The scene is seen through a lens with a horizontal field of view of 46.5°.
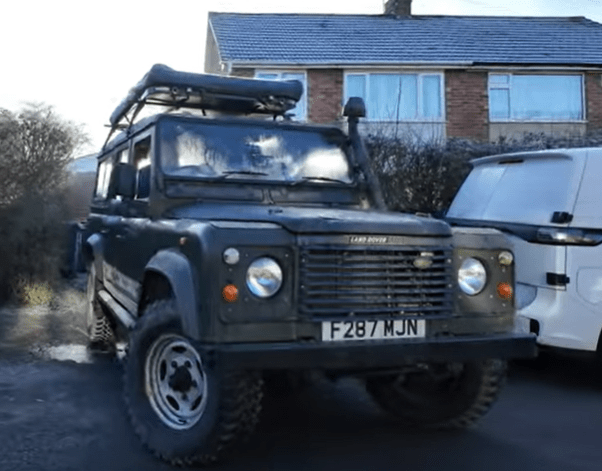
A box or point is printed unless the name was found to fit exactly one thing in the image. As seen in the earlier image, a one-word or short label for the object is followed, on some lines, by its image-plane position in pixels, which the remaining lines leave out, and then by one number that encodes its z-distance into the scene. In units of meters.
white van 5.11
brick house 19.31
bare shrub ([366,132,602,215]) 10.41
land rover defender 3.45
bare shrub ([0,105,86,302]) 11.58
